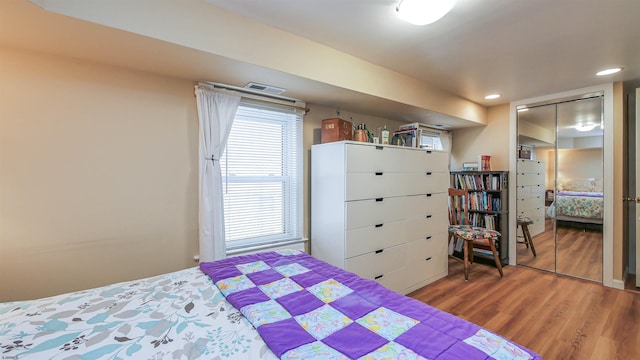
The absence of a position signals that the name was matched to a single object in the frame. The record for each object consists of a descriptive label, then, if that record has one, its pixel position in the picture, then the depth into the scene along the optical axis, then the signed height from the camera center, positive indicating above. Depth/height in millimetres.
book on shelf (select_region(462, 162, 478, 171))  3947 +121
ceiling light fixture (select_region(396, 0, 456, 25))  1403 +895
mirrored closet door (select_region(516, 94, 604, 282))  3100 -163
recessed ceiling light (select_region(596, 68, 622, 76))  2548 +984
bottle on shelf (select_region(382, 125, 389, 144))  2760 +394
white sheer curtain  2074 +80
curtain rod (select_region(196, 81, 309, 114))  2138 +721
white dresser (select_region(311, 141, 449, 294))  2363 -349
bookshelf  3646 -399
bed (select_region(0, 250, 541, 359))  903 -586
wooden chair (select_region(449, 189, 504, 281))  3205 -705
